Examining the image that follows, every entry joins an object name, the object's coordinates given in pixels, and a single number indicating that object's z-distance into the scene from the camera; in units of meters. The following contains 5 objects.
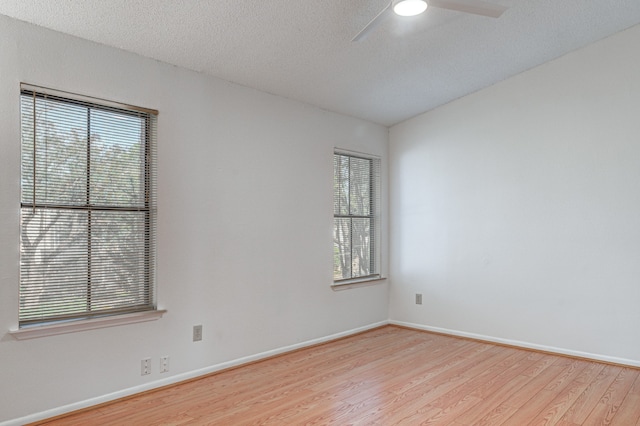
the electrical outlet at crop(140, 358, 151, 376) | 3.12
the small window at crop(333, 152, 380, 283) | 4.86
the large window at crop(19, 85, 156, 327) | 2.69
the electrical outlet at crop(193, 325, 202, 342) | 3.42
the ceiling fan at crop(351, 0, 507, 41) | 2.40
